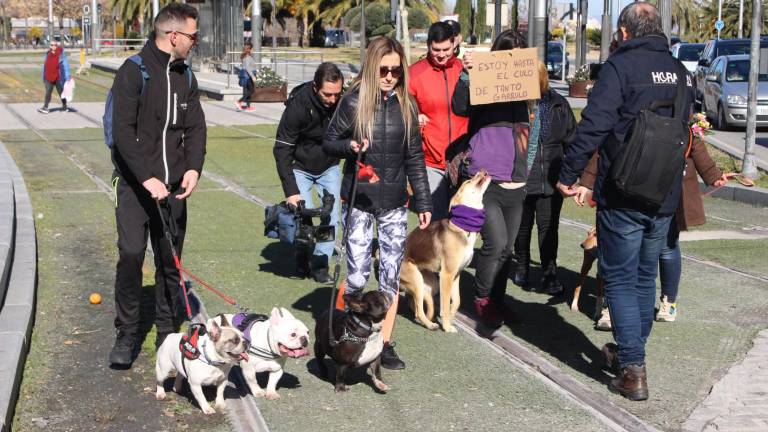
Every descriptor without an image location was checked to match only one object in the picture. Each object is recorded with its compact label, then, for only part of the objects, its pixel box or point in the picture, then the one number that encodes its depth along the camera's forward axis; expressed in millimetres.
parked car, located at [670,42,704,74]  32219
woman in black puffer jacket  5672
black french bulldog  5266
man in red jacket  6766
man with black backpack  5203
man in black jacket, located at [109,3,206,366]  5656
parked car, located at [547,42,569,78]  44678
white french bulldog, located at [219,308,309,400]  5059
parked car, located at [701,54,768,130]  21562
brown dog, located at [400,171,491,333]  6383
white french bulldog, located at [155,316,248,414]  4996
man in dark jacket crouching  7043
